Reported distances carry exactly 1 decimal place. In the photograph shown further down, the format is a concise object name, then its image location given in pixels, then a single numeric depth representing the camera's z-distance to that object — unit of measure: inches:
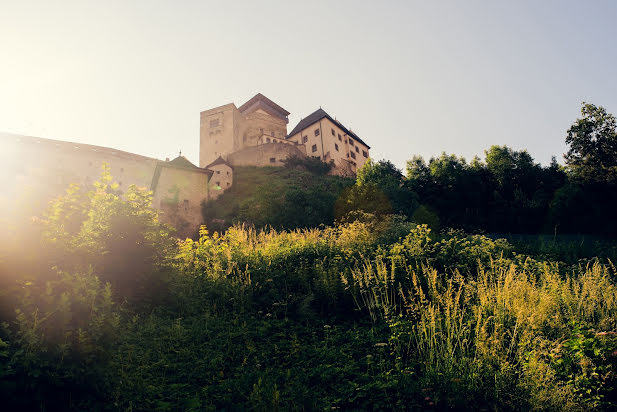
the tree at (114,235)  217.9
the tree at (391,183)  1109.7
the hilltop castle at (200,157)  1125.7
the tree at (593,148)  1011.9
